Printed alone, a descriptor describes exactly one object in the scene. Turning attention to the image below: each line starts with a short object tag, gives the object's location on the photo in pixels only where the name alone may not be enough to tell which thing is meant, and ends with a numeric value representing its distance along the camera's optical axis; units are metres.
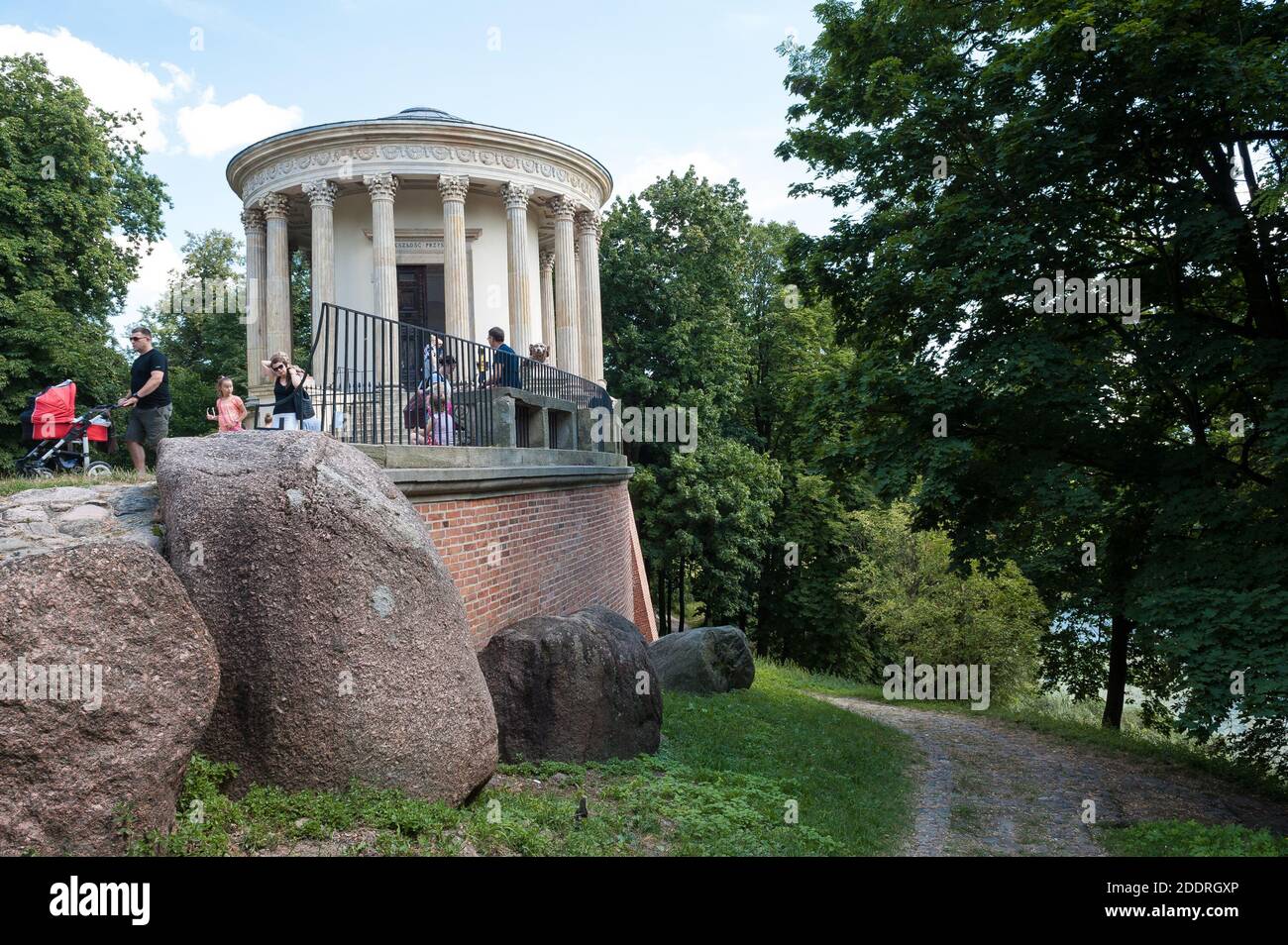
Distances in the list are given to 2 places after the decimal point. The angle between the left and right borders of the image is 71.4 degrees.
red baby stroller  10.50
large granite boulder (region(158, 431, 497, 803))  5.29
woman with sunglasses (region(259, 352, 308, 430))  9.50
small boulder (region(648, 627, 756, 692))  15.08
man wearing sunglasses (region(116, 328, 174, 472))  10.18
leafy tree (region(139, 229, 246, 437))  30.95
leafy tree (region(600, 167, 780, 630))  27.02
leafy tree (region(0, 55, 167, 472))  20.86
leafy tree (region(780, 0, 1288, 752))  9.09
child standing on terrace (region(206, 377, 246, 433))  11.00
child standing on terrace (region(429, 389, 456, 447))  9.81
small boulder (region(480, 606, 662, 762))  8.14
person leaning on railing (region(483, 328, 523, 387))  11.52
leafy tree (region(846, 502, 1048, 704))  23.64
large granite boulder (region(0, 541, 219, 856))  4.14
